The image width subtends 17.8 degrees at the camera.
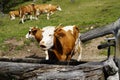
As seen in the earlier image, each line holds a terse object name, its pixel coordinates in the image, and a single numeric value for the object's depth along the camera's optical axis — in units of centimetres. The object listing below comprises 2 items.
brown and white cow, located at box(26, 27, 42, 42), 1500
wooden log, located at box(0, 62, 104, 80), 559
